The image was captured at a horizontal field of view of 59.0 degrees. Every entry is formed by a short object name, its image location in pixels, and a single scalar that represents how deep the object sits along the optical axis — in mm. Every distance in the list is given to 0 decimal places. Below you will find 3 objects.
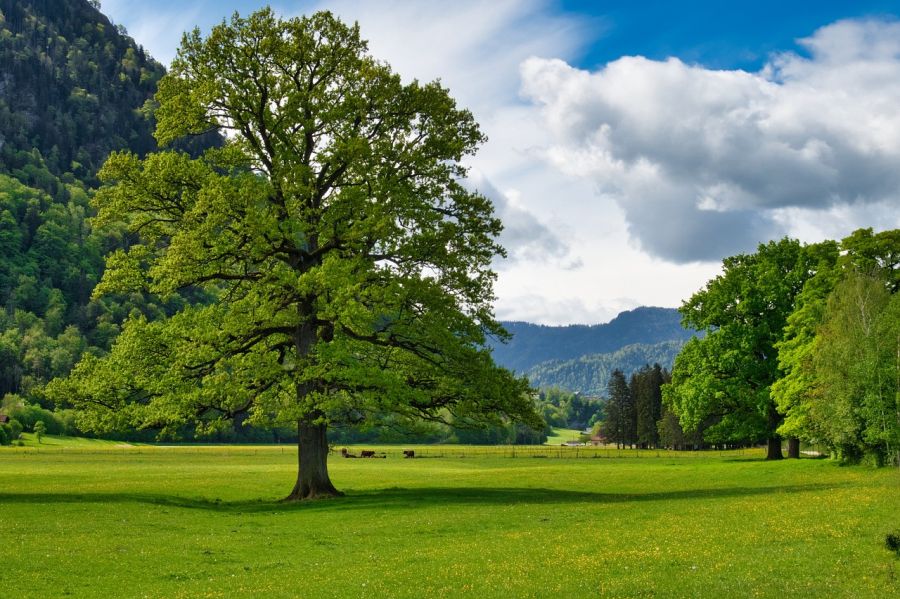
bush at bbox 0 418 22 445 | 137750
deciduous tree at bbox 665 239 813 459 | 75250
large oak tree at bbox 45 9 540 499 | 38062
